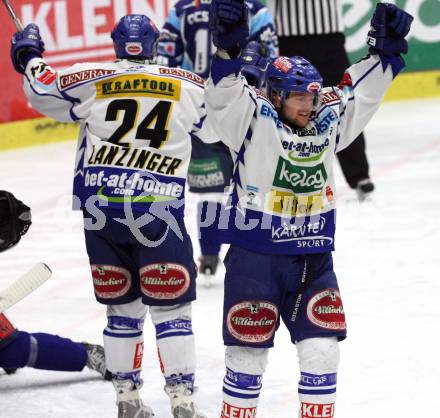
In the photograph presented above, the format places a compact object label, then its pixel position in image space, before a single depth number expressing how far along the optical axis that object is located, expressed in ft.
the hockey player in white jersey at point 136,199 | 27.37
